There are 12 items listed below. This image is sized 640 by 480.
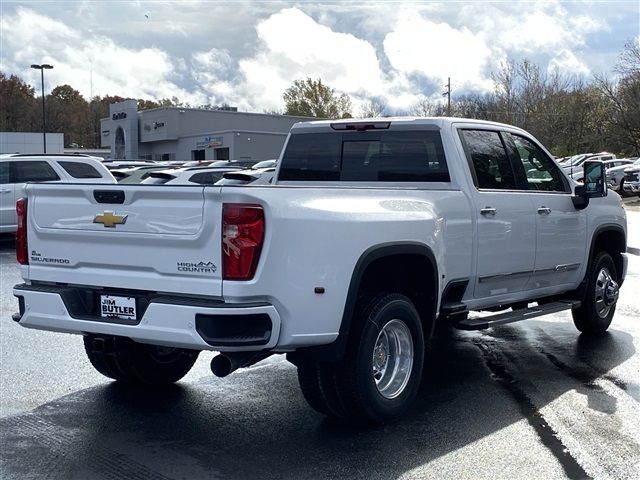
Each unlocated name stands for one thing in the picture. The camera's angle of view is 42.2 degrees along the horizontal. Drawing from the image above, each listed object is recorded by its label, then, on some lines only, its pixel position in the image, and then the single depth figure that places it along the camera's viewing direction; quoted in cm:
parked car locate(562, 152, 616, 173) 4198
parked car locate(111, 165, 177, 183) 2236
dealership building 6384
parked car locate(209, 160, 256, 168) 3041
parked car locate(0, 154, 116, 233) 1716
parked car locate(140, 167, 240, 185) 1833
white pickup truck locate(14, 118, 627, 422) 473
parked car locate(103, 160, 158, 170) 2944
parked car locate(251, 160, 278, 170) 3024
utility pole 7552
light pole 6080
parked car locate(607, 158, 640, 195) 3688
